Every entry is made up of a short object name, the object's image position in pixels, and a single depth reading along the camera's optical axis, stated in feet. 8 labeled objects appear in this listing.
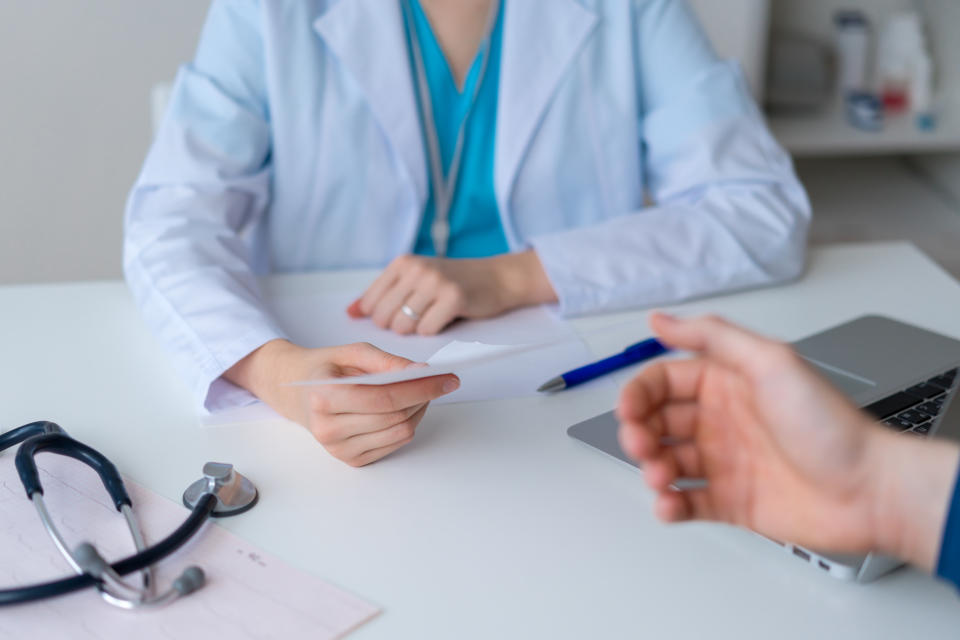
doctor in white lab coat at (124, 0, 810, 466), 2.99
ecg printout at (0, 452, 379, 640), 1.67
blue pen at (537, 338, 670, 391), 2.52
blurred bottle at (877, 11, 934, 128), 7.16
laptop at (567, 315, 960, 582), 2.19
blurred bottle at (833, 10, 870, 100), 7.30
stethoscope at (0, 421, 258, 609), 1.72
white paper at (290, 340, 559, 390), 1.93
